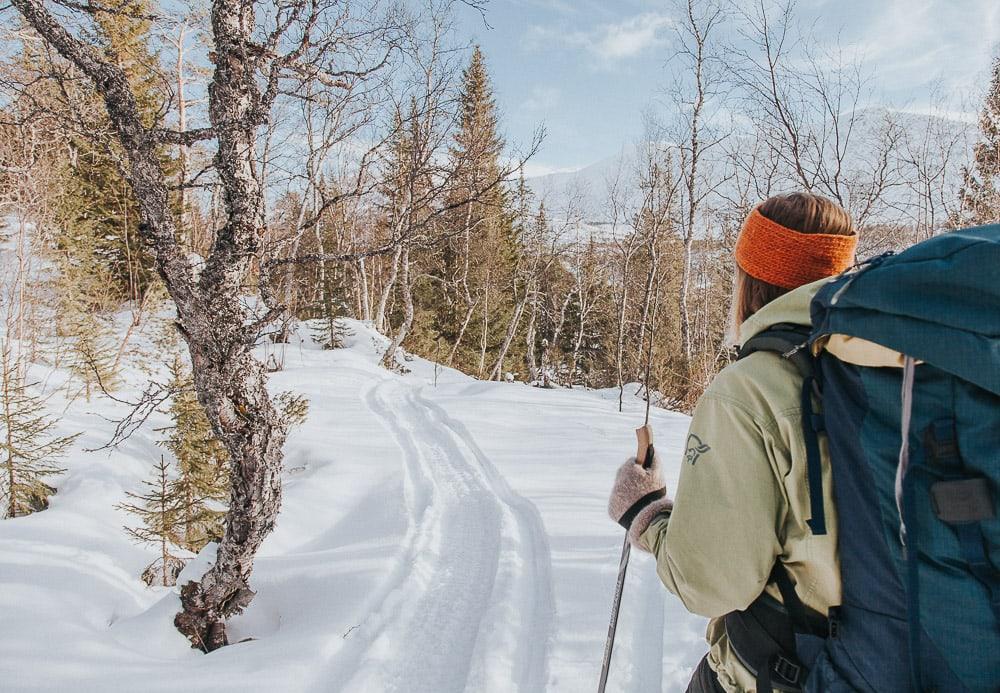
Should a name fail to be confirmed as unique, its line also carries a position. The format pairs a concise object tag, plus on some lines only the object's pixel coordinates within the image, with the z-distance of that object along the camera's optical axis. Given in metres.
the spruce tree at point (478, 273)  22.22
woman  1.05
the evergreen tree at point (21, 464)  6.09
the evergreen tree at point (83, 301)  10.45
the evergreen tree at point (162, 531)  5.06
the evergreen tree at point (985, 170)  13.23
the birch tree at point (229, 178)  2.85
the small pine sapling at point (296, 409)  6.93
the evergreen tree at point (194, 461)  5.52
